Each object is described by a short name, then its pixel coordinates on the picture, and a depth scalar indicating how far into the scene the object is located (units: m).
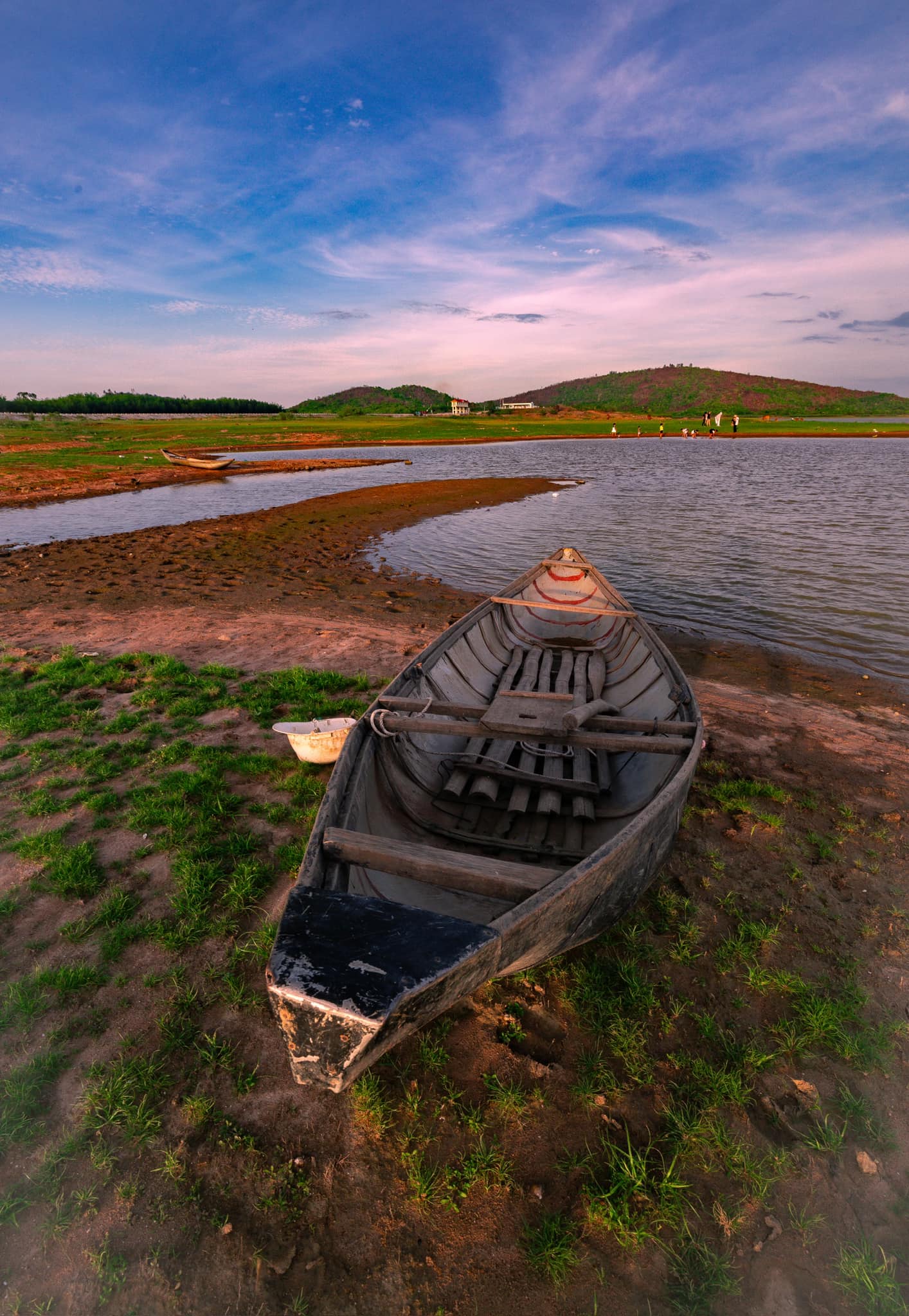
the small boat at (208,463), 42.62
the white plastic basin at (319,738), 5.99
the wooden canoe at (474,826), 2.38
